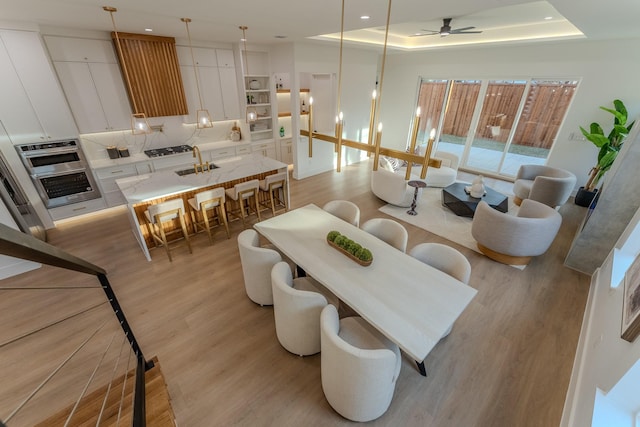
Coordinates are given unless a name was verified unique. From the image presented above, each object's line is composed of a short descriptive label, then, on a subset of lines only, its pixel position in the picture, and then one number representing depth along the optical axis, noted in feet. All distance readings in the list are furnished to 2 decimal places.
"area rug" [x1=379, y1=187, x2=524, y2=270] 14.67
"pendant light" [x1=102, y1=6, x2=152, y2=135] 9.80
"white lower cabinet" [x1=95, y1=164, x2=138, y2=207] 15.72
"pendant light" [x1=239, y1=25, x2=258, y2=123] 13.70
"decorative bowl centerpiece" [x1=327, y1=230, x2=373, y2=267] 8.28
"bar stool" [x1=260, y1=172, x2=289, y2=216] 14.76
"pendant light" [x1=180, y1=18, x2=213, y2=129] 11.89
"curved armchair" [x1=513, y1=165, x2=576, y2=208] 15.40
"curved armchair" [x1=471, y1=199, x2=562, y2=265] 11.40
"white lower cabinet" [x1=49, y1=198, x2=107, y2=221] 14.90
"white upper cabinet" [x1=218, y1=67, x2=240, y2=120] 19.17
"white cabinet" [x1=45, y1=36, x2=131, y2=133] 13.88
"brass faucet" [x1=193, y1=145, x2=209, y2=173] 14.17
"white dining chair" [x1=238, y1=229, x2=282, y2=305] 8.87
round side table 16.38
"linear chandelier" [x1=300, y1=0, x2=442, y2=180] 6.74
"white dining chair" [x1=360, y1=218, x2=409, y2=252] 9.58
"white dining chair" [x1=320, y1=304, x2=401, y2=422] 5.71
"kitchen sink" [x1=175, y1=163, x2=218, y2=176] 14.38
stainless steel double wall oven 13.65
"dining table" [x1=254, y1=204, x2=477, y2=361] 6.35
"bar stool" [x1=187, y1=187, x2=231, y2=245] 12.89
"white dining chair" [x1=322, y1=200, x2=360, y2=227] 11.22
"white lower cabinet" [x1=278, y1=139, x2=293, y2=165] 23.24
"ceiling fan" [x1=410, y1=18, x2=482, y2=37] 14.02
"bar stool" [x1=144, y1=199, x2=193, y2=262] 11.63
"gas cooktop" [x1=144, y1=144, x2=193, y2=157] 17.37
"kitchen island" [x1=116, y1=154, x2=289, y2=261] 12.09
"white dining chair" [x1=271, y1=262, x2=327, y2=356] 7.18
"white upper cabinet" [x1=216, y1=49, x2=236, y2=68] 18.51
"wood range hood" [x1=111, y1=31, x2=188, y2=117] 15.15
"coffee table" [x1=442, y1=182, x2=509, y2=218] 15.76
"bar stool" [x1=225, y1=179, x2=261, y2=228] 13.84
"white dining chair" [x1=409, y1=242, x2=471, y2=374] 8.05
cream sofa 16.99
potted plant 15.25
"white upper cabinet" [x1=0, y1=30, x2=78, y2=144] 12.32
